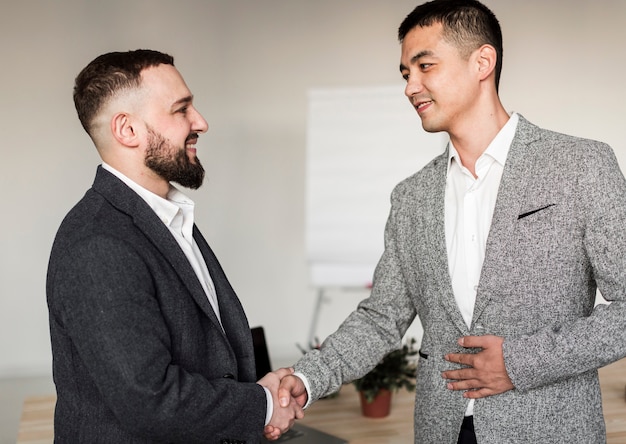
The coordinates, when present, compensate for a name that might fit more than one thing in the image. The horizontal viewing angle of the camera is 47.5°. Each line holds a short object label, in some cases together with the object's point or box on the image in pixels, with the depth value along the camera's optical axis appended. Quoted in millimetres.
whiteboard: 4406
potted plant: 2736
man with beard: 1498
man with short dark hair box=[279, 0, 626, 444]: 1715
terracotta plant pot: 2754
